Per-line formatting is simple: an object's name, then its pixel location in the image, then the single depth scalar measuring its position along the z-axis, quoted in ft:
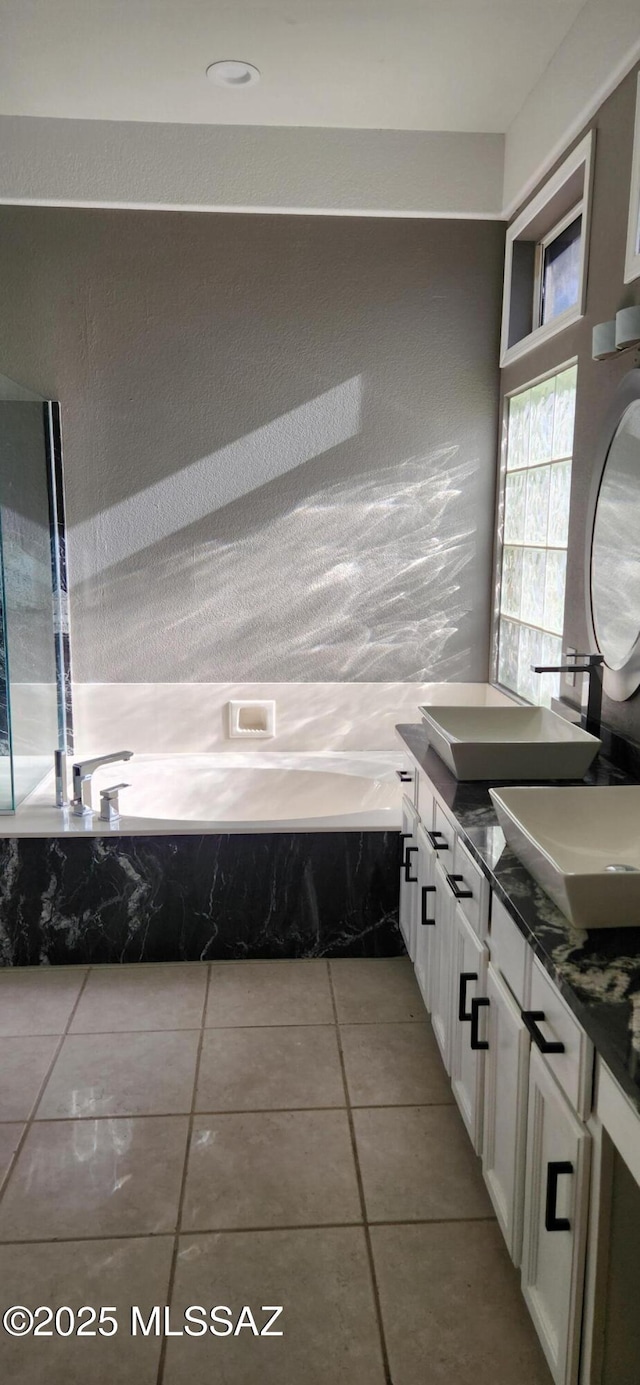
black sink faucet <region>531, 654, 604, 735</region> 8.50
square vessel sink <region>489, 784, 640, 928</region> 5.53
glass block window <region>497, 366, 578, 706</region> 10.47
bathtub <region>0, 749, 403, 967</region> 9.70
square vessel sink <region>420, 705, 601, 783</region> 7.34
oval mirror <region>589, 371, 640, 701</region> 7.97
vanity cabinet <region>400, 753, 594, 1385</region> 4.36
